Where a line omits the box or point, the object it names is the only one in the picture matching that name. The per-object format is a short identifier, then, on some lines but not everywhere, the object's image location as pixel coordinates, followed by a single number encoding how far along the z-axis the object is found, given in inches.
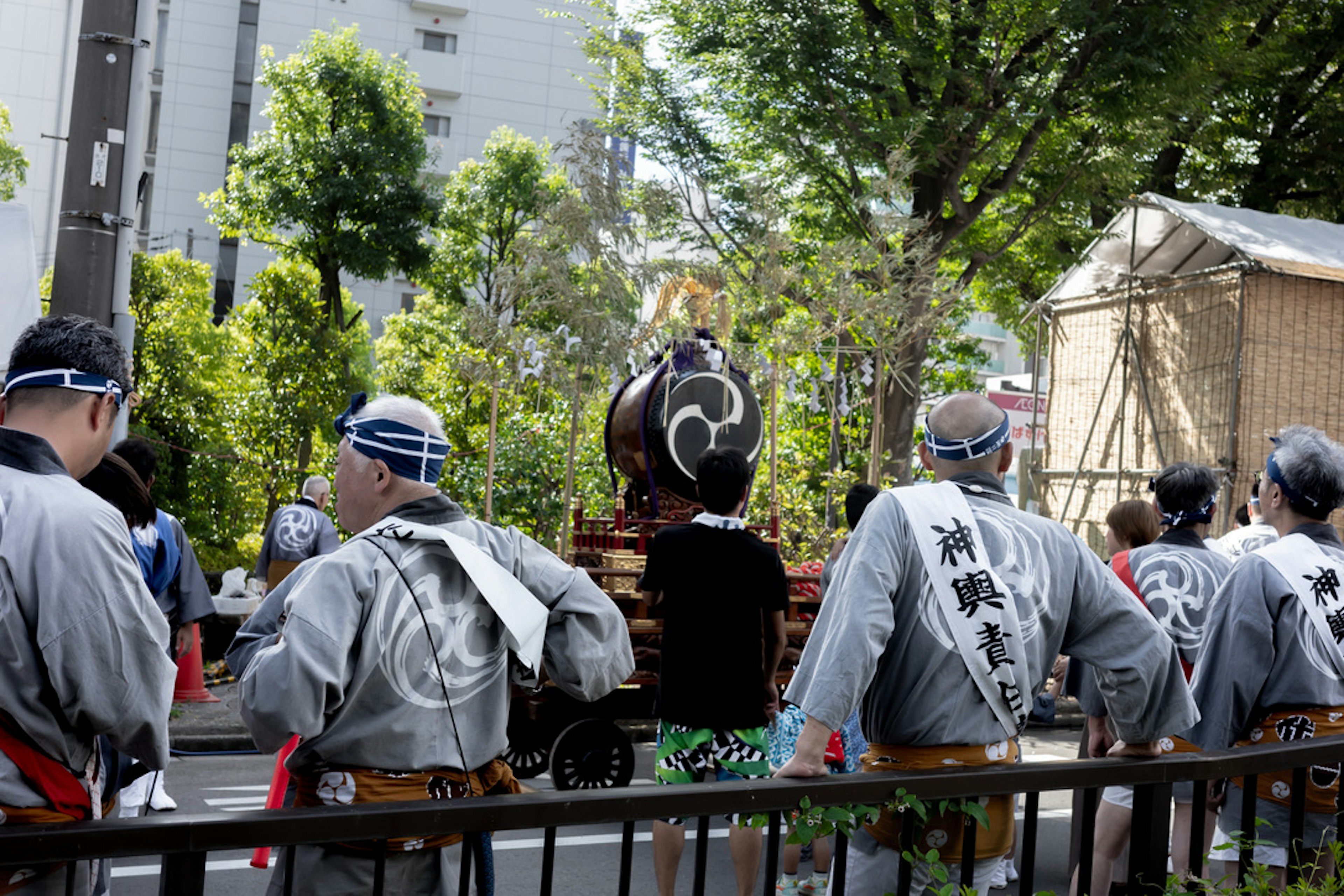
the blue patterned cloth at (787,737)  213.9
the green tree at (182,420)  630.5
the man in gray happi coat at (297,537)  352.5
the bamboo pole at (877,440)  406.3
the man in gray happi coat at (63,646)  84.0
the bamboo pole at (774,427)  338.3
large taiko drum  300.8
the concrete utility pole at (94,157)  213.5
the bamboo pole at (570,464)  328.2
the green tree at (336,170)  725.9
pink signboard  869.2
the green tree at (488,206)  857.5
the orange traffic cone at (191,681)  338.6
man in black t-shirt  185.8
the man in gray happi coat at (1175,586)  183.0
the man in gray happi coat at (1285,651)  149.6
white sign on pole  214.1
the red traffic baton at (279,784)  134.6
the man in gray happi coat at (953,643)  115.1
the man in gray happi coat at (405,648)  96.4
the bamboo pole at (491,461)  319.6
